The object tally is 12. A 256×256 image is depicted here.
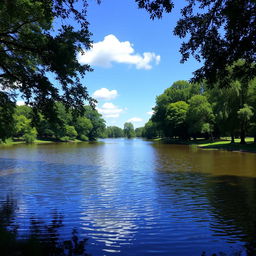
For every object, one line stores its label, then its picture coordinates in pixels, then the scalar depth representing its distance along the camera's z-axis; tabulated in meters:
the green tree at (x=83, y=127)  146.50
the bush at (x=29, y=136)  104.17
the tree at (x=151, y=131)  168.44
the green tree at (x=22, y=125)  105.28
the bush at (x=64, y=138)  126.30
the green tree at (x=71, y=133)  131.75
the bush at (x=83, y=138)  148.57
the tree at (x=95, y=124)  164.00
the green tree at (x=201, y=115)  71.62
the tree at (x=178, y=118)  93.94
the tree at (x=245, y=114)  49.84
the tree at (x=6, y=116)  13.14
